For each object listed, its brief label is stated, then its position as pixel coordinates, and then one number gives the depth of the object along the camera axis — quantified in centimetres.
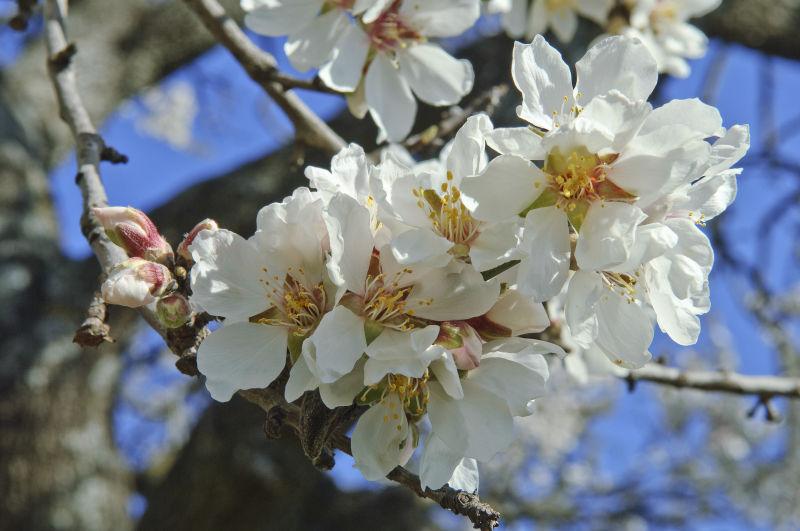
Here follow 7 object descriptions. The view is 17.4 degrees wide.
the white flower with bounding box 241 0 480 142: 58
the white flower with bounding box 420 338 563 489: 50
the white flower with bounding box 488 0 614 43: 69
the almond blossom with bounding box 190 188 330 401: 50
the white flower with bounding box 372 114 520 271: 49
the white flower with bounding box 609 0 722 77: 72
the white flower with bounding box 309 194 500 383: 49
